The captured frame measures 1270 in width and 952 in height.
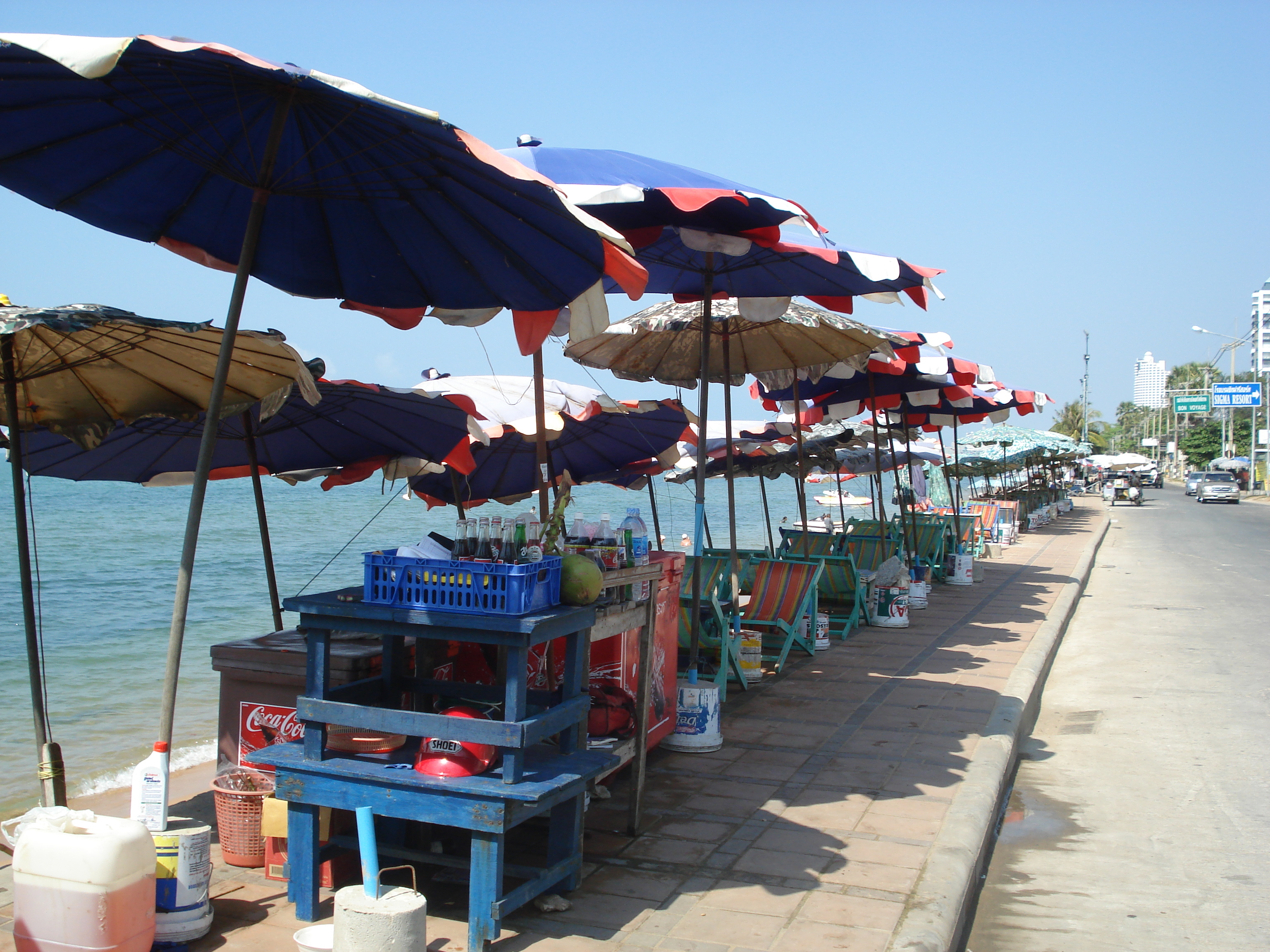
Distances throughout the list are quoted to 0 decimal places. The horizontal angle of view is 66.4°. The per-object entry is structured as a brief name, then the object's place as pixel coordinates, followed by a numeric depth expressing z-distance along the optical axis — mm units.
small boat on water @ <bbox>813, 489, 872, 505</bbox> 45375
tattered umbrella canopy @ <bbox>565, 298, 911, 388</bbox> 6926
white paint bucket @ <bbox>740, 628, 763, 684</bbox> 7039
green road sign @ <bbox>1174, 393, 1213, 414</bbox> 59875
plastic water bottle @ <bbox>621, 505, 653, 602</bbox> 4234
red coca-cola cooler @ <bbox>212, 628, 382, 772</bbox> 3717
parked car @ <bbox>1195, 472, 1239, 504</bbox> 44594
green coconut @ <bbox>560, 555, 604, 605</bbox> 3414
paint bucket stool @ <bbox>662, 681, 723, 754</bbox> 5410
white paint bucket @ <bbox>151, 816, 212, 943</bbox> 3002
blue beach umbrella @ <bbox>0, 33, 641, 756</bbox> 2746
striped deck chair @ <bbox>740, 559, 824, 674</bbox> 7648
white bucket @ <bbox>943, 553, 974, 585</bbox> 13633
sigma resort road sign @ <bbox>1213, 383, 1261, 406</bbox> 56438
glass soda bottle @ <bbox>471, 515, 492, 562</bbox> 3377
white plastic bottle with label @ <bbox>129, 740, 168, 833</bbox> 3057
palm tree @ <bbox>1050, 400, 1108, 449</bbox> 93819
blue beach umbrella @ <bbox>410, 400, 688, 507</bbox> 7480
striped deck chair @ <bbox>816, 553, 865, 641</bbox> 9242
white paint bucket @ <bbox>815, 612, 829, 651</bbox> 8547
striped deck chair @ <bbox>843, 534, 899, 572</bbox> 10883
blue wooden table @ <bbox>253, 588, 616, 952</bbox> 3031
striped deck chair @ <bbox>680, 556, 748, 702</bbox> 6430
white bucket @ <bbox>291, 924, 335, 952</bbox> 2855
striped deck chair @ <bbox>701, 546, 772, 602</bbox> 7301
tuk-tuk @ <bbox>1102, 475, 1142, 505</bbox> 42781
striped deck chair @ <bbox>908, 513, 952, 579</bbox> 13484
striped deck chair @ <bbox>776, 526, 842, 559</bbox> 10578
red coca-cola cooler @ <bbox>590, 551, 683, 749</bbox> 4543
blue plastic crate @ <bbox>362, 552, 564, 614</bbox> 3092
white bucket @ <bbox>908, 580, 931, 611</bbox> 11211
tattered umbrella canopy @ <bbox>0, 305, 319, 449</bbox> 3406
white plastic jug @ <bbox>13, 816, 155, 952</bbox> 2699
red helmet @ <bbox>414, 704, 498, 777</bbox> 3162
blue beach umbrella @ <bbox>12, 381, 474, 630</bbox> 5242
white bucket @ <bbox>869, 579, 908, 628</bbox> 9828
